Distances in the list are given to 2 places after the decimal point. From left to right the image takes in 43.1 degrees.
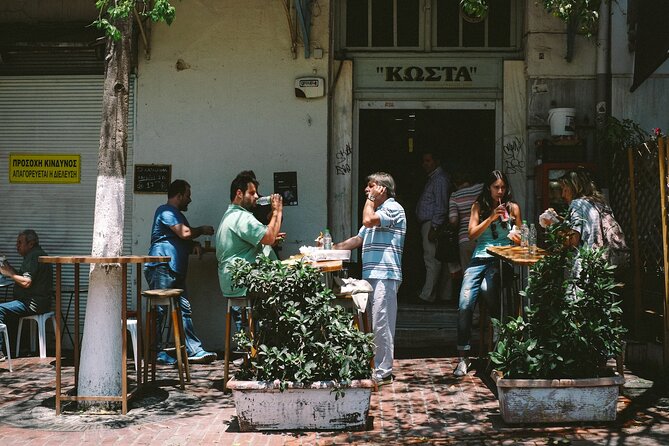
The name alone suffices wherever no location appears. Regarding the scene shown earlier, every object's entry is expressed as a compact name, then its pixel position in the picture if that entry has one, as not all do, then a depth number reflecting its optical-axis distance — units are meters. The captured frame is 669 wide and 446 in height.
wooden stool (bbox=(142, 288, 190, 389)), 7.72
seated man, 9.32
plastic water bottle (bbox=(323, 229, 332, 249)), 8.07
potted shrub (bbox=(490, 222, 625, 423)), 6.30
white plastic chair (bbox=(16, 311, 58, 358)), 9.46
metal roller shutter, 10.19
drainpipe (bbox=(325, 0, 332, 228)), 9.84
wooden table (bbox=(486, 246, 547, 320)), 6.98
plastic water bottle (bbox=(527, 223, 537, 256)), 7.31
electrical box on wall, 9.76
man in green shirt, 7.84
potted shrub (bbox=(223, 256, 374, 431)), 6.32
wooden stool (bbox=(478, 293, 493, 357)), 8.31
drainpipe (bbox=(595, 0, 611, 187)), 9.55
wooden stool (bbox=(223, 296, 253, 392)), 7.43
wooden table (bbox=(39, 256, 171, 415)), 6.86
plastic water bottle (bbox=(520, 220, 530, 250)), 7.50
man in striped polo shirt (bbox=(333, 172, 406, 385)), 7.70
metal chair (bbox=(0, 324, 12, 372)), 8.76
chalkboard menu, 9.95
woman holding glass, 8.12
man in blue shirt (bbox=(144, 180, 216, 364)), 9.07
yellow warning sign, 10.20
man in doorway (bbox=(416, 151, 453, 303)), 10.34
